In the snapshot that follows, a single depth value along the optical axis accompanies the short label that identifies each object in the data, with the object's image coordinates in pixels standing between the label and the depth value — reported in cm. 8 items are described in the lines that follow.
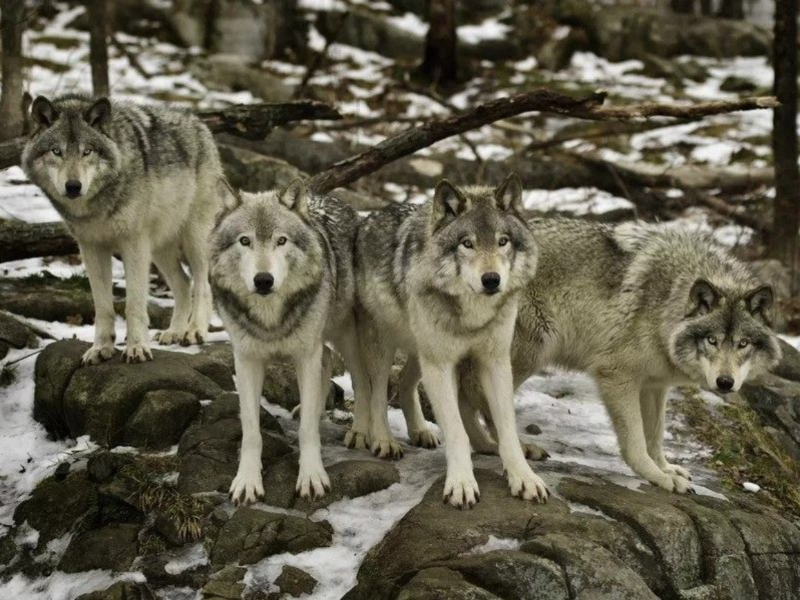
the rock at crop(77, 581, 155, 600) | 885
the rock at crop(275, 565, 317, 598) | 894
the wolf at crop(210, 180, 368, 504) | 1002
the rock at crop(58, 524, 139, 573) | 966
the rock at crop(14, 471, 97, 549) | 1043
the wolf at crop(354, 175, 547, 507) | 964
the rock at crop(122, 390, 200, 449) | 1155
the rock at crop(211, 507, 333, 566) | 945
